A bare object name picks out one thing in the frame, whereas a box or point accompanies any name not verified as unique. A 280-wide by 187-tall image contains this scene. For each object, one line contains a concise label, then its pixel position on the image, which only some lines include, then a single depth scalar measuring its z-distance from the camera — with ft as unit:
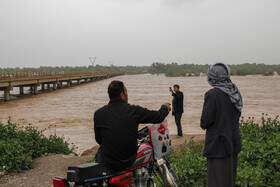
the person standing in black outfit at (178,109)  25.80
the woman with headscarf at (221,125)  8.52
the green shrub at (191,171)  11.43
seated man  7.70
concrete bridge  66.04
